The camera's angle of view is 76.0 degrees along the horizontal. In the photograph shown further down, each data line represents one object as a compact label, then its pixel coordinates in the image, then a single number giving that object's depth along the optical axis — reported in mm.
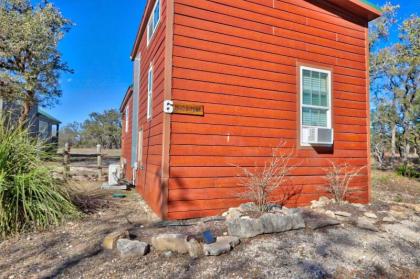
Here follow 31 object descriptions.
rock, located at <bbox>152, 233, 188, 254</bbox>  2861
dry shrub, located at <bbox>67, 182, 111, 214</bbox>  4523
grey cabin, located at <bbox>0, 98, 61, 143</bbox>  13398
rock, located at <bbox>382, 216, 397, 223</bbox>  4092
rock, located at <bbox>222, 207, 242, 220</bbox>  3840
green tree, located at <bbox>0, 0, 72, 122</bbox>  11266
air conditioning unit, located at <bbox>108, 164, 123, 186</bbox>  7304
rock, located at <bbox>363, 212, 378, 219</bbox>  4230
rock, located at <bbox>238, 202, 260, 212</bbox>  4188
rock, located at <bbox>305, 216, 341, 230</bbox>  3597
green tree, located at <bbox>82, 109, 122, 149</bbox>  37719
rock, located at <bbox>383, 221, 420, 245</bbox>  3482
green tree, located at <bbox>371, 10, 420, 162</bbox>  11469
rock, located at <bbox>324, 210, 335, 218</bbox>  4165
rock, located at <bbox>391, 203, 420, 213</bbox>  4974
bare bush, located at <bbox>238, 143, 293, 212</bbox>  4383
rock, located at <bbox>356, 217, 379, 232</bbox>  3730
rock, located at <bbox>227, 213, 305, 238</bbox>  3193
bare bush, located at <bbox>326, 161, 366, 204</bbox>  5176
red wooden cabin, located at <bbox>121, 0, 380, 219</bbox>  4164
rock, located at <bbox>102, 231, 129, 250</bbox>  3003
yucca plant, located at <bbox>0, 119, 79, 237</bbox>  3486
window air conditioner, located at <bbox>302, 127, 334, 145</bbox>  4996
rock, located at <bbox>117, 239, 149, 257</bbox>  2797
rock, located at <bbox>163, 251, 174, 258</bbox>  2783
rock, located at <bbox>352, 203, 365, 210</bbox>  4736
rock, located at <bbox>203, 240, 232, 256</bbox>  2770
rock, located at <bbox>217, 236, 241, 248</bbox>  2948
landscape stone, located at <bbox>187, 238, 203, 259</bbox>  2771
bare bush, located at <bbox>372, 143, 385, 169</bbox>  13616
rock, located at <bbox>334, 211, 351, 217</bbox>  4180
